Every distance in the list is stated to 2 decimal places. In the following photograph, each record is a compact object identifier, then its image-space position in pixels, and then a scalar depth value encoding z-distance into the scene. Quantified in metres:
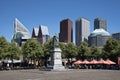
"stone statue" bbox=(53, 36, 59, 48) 25.80
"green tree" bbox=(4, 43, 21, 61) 31.73
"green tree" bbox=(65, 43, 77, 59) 37.55
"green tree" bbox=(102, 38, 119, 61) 33.28
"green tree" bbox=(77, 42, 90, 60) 37.04
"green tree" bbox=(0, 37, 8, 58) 30.55
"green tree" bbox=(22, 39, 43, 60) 33.81
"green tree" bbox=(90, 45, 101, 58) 37.58
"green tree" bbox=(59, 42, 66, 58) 37.51
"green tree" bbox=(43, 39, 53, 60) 35.46
